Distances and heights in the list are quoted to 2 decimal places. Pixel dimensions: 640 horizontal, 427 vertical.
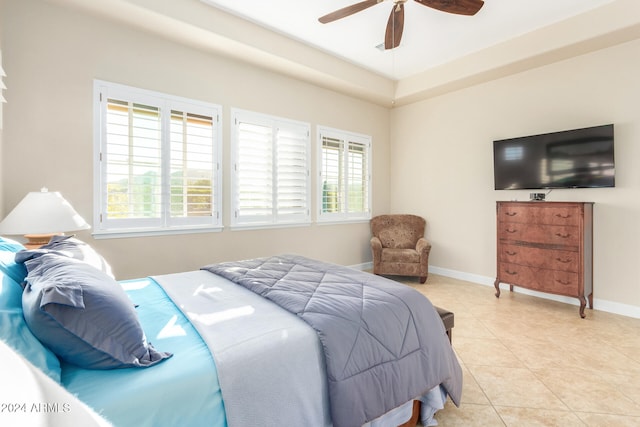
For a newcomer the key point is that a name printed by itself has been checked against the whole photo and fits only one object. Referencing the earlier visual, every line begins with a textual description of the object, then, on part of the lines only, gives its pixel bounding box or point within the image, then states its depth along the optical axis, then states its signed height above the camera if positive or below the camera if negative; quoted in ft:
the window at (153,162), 9.93 +1.68
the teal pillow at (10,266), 4.19 -0.74
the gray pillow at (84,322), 3.18 -1.16
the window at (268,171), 12.73 +1.79
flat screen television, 10.96 +2.06
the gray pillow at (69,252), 4.63 -0.64
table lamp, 7.14 -0.17
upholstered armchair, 14.70 -1.59
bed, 3.21 -1.70
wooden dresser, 10.61 -1.16
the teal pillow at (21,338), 2.86 -1.17
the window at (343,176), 15.61 +1.95
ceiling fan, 8.21 +5.55
